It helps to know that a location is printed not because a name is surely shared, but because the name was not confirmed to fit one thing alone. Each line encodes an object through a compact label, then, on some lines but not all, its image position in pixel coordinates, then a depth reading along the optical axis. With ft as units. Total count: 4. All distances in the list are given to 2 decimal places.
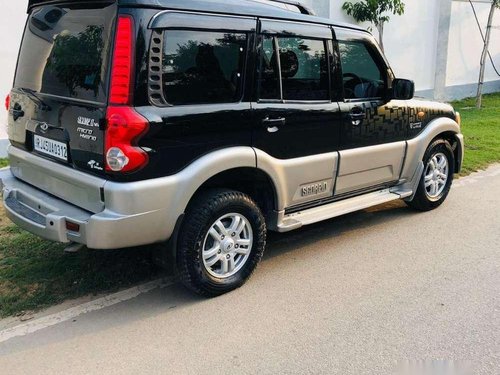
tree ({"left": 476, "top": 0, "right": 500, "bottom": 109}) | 44.37
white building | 42.78
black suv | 10.54
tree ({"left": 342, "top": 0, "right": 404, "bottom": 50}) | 37.81
